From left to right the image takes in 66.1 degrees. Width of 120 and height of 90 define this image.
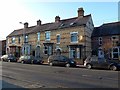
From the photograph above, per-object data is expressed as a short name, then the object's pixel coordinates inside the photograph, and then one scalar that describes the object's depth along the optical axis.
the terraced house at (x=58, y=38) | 16.03
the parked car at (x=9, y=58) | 17.70
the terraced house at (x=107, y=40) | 14.99
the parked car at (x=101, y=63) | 10.03
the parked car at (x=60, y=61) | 11.98
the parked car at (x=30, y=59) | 14.75
